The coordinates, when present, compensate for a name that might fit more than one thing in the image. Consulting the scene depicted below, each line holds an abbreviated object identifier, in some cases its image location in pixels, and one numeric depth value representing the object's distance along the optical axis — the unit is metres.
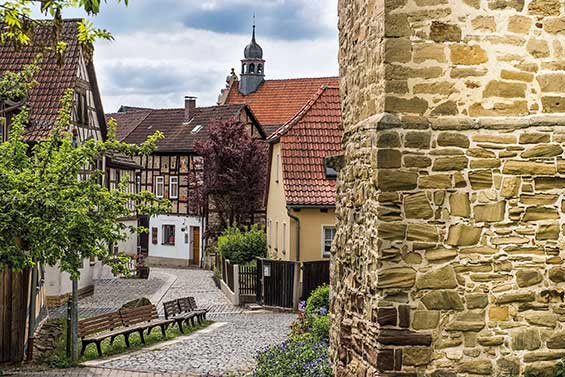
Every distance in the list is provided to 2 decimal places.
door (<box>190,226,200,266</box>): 45.41
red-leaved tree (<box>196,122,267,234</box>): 41.16
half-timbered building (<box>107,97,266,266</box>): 45.28
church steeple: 62.50
